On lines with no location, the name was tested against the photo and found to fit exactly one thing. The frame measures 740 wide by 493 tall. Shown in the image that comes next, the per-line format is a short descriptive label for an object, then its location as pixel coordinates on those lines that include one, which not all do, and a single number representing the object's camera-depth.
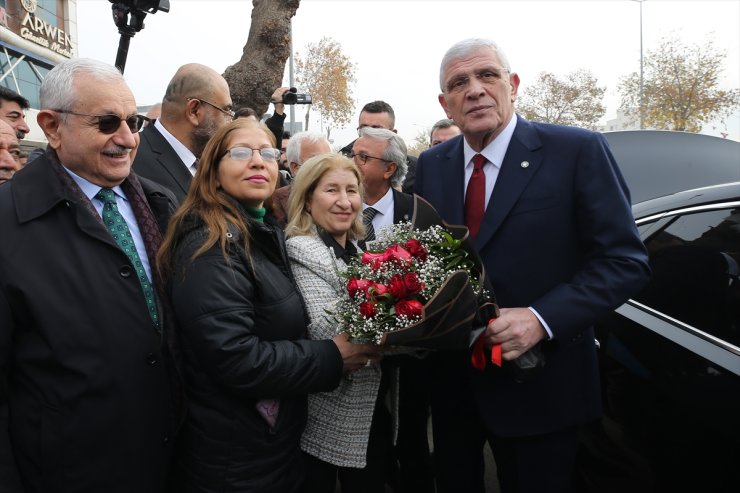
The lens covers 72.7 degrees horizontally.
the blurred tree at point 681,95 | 25.75
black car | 1.67
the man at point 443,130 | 5.59
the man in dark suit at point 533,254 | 1.81
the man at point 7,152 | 3.05
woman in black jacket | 1.67
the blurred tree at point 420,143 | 63.99
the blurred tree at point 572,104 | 32.66
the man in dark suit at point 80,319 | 1.50
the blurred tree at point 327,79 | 32.84
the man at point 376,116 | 4.56
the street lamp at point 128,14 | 3.47
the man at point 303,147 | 4.25
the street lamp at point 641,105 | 26.38
